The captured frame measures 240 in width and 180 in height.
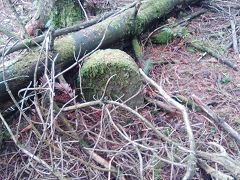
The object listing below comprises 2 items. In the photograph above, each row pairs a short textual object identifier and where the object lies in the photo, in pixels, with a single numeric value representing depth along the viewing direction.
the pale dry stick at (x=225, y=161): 2.30
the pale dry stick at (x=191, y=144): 2.14
